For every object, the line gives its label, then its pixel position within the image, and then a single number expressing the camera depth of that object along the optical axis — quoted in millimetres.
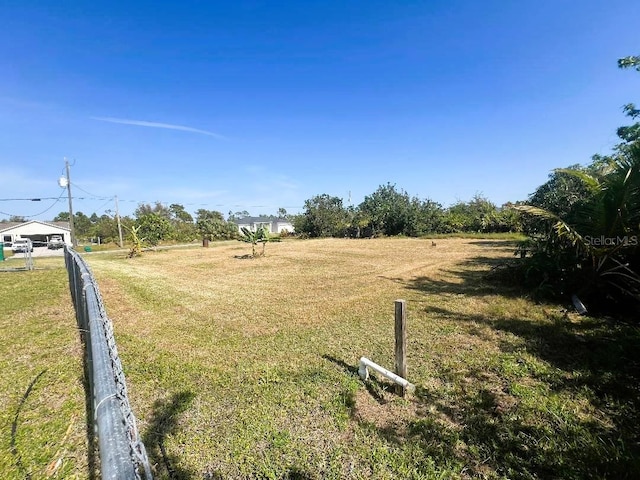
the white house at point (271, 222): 65762
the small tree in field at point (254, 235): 16719
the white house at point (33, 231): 35875
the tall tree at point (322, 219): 35844
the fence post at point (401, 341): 3438
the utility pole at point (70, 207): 23062
